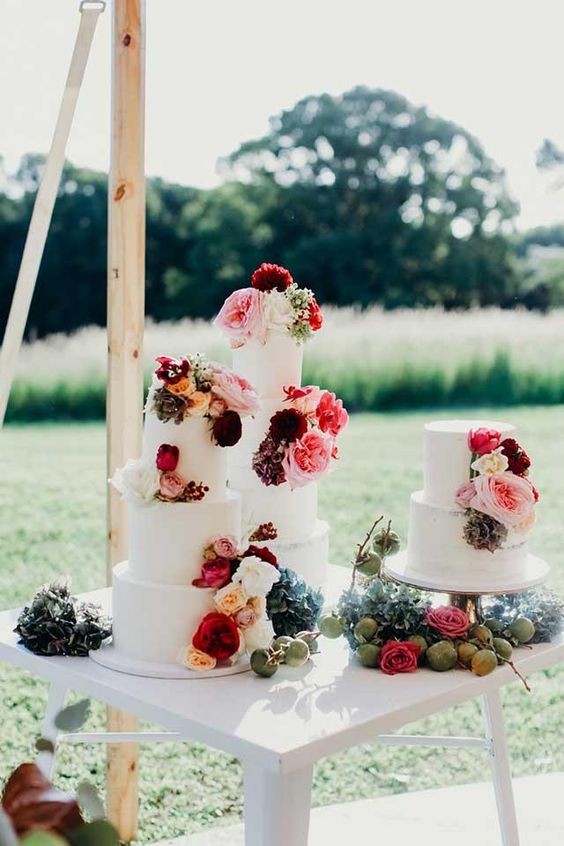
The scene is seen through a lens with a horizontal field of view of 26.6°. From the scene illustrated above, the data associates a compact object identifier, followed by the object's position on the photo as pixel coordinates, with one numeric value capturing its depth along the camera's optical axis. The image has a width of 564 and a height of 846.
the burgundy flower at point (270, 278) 2.15
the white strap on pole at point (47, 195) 2.49
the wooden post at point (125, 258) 2.66
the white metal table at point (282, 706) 1.63
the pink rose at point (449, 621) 1.91
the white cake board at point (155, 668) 1.84
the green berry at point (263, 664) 1.83
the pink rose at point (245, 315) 2.14
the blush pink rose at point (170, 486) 1.87
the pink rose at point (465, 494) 1.95
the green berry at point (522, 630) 1.98
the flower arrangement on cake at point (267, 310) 2.14
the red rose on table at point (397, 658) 1.86
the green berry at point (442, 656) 1.87
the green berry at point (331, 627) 1.91
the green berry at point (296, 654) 1.85
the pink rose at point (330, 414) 2.09
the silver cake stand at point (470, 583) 1.94
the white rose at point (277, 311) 2.14
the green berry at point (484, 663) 1.85
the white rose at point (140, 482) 1.86
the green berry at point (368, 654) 1.88
